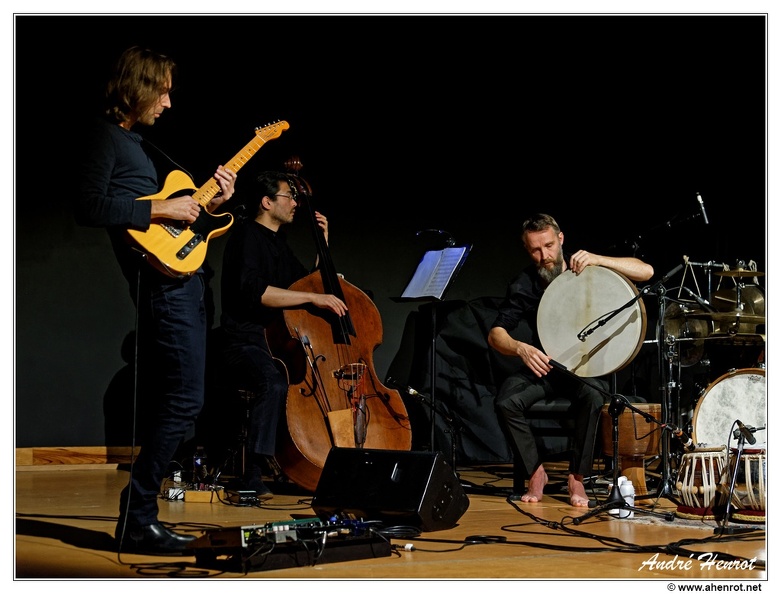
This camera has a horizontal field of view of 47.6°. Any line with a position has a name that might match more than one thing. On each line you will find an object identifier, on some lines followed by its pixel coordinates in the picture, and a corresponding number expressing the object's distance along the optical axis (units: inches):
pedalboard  96.0
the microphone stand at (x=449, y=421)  176.2
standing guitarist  105.8
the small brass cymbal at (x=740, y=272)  202.7
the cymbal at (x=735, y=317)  195.7
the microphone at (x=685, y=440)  147.7
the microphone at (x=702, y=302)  166.7
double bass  160.7
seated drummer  164.2
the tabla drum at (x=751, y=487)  135.4
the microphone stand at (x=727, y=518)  124.6
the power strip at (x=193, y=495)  162.4
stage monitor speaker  119.9
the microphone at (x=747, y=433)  134.6
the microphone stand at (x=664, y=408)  161.0
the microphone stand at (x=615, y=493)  137.6
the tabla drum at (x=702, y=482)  141.0
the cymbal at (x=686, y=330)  202.3
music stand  182.2
